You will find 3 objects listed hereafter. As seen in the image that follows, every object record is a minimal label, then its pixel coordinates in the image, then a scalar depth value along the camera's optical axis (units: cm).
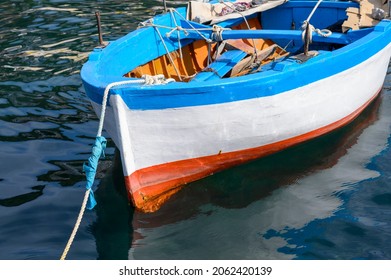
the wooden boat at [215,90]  487
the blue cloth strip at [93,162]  452
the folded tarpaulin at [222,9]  714
